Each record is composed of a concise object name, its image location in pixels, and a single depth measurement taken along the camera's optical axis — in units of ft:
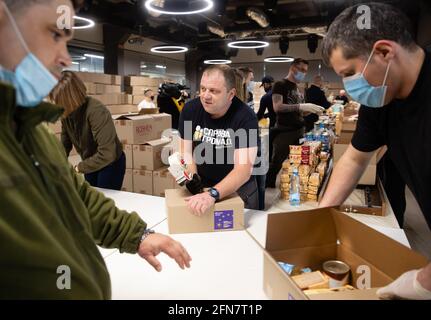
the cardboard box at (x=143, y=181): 12.60
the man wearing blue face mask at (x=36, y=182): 2.13
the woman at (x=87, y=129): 7.26
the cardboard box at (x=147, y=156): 12.42
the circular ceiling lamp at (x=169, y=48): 26.73
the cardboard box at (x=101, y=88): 25.93
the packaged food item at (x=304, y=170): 10.16
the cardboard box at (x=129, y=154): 12.71
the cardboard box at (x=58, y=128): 17.62
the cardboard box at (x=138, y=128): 12.56
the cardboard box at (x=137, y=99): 31.12
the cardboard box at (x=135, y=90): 32.50
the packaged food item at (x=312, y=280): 3.57
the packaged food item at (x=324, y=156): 12.13
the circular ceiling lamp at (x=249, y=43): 24.94
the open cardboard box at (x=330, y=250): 3.07
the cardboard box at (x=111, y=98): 27.13
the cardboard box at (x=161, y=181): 12.25
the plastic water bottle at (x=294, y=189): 9.45
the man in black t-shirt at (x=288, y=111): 13.85
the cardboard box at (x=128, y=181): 12.95
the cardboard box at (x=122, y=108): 28.54
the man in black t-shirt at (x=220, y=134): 6.43
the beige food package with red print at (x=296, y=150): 10.44
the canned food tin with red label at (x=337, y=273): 3.57
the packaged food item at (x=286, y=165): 10.62
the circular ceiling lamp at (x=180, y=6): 15.12
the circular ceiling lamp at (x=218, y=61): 38.93
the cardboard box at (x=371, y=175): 9.41
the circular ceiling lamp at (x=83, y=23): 16.06
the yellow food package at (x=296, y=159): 10.40
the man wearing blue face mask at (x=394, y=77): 3.53
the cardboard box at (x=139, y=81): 32.86
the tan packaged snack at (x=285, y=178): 10.20
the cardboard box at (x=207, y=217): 5.27
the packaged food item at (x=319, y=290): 3.44
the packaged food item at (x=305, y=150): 10.36
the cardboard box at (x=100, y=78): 26.26
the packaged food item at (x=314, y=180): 9.88
